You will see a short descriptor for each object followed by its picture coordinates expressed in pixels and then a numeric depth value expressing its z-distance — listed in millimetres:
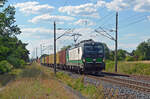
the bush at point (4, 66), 37156
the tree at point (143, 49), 117025
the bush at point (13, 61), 46375
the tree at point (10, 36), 45938
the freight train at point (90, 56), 23875
